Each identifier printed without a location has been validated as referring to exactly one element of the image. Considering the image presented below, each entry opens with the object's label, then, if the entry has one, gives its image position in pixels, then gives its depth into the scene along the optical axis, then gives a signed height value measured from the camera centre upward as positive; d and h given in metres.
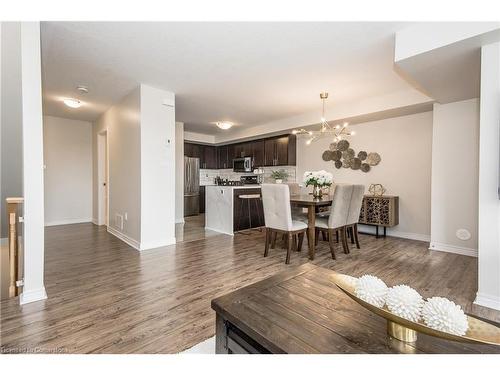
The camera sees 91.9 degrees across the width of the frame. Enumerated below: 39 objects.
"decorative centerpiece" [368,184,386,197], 4.52 -0.17
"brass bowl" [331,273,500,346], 0.72 -0.49
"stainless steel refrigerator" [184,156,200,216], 6.52 -0.15
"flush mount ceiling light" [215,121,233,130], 5.23 +1.23
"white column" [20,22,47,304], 1.98 +0.15
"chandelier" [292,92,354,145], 4.78 +1.02
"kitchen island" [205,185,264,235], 4.68 -0.59
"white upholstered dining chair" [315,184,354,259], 3.18 -0.46
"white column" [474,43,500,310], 1.99 +0.03
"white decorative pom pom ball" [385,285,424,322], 0.80 -0.41
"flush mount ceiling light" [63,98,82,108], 3.95 +1.30
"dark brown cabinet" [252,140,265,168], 6.44 +0.75
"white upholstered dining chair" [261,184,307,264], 3.06 -0.44
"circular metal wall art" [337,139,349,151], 4.99 +0.75
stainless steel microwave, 6.72 +0.46
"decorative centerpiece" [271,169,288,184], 5.98 +0.14
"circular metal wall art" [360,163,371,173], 4.73 +0.27
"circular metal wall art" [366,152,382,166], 4.61 +0.44
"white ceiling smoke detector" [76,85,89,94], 3.62 +1.39
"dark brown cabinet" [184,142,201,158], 6.93 +0.90
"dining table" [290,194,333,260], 3.17 -0.43
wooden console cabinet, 4.22 -0.54
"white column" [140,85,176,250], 3.57 +0.20
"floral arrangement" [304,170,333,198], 3.51 +0.03
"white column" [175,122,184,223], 5.77 +0.14
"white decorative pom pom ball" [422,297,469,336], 0.74 -0.43
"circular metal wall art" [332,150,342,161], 5.08 +0.55
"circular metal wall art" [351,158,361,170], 4.82 +0.34
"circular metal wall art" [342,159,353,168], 4.94 +0.37
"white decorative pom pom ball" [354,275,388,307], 0.87 -0.40
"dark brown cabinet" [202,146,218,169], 7.51 +0.74
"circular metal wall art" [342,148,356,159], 4.92 +0.56
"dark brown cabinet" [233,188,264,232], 4.75 -0.64
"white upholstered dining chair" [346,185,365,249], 3.44 -0.37
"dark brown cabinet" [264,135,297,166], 5.87 +0.76
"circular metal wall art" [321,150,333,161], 5.21 +0.56
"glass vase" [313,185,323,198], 3.63 -0.17
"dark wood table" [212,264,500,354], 0.82 -0.56
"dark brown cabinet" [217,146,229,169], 7.52 +0.72
